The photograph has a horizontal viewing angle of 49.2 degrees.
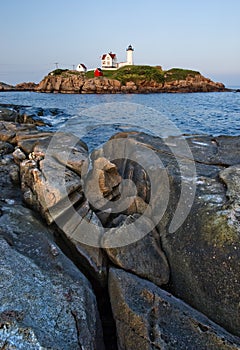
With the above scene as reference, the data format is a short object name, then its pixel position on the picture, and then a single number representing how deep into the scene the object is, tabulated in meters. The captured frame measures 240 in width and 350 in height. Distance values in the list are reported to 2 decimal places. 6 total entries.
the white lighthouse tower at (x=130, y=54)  146.75
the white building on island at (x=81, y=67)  148.30
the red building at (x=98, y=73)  120.56
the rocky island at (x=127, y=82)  105.32
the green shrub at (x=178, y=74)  123.15
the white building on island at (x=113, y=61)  146.38
